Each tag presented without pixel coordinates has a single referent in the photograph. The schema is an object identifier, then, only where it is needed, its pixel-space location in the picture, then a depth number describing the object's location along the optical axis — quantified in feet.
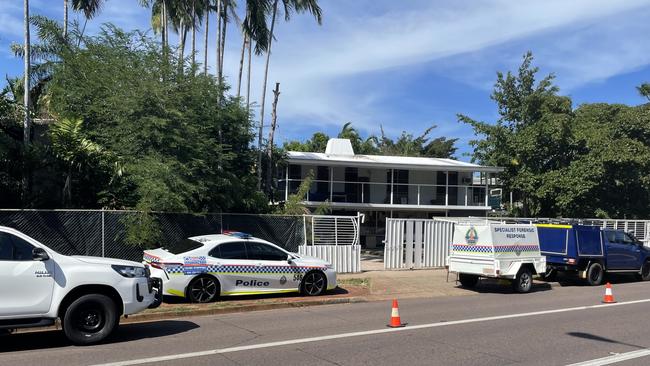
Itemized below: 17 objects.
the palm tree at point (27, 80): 51.70
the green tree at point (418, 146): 177.88
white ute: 24.21
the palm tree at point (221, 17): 84.81
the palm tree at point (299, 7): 87.84
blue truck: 56.08
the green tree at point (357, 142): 174.29
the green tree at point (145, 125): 48.44
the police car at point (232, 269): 37.50
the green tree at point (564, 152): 95.20
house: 97.40
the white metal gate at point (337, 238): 57.00
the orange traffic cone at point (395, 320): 31.76
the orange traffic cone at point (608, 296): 43.29
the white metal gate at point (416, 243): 63.16
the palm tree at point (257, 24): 86.17
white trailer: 48.96
